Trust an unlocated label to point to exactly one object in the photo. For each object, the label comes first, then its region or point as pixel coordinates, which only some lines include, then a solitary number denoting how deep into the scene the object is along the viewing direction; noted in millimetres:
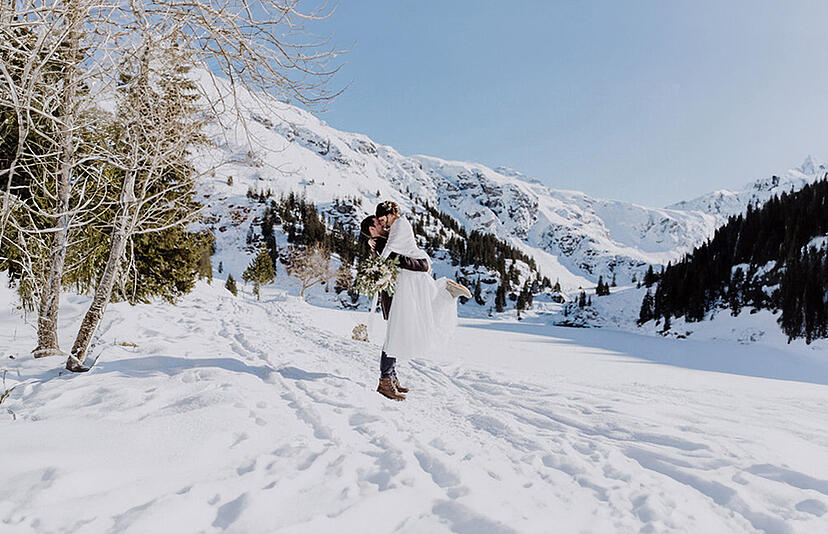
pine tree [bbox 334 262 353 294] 48969
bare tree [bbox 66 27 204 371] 3934
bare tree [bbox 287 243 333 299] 44438
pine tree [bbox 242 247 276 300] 54969
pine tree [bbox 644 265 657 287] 93781
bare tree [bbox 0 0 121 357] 2107
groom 5051
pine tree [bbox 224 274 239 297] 55469
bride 5133
